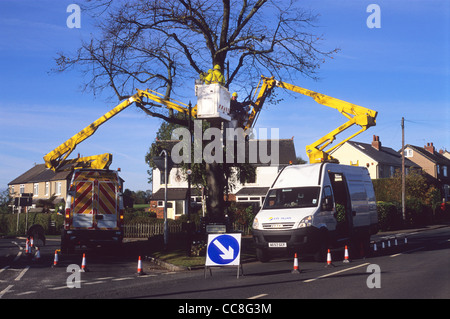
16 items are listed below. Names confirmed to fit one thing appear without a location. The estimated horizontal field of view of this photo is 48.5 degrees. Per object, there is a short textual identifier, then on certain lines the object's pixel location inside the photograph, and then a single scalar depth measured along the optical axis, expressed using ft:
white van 48.55
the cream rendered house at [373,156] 216.74
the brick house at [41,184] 216.74
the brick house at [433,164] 257.14
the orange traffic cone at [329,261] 45.51
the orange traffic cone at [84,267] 46.63
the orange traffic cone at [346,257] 48.87
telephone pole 135.44
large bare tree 57.92
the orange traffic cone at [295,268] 41.98
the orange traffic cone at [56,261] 49.54
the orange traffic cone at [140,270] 44.47
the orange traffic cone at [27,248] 60.90
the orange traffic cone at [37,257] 56.24
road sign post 41.11
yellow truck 59.72
